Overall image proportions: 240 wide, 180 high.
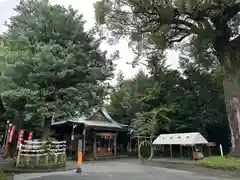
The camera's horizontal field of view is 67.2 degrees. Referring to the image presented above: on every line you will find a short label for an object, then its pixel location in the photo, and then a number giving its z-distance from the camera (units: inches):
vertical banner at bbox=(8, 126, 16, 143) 428.4
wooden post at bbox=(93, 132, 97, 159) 633.0
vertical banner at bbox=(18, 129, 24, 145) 379.1
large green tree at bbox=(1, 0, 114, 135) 393.3
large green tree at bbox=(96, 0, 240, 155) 402.3
